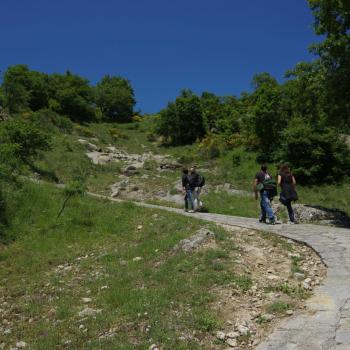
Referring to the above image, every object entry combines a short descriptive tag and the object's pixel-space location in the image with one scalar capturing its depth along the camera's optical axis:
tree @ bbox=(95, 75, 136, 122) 64.06
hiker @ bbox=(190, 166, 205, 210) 17.34
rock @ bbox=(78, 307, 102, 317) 7.81
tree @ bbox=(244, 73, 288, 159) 30.44
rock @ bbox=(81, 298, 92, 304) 8.59
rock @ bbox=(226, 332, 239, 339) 6.18
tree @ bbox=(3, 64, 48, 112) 43.75
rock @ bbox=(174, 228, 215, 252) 10.50
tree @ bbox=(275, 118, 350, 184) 25.95
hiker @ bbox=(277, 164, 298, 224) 14.03
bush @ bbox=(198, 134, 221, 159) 33.88
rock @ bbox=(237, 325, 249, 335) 6.26
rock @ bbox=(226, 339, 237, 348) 5.97
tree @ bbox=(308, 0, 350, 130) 15.09
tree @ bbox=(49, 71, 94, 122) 53.25
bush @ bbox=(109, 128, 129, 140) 48.04
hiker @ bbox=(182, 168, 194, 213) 17.50
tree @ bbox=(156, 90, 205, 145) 43.97
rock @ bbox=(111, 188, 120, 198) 23.99
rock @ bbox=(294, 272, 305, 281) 8.07
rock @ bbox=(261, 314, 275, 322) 6.52
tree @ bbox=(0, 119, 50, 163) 23.20
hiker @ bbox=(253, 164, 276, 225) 13.71
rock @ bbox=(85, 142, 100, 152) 37.03
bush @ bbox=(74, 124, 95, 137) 44.53
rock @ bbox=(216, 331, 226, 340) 6.14
